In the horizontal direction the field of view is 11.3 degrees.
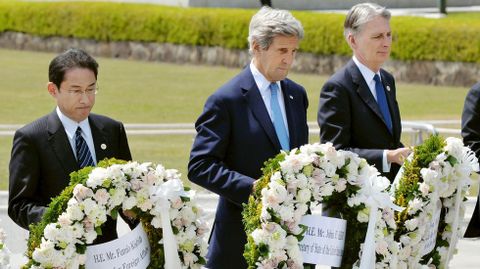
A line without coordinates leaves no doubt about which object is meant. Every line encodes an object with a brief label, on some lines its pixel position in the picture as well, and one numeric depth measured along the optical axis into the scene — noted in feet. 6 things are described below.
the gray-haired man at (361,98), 39.67
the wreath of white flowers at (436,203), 38.19
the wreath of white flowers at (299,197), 32.67
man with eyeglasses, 33.10
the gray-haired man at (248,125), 34.36
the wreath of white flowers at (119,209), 30.98
